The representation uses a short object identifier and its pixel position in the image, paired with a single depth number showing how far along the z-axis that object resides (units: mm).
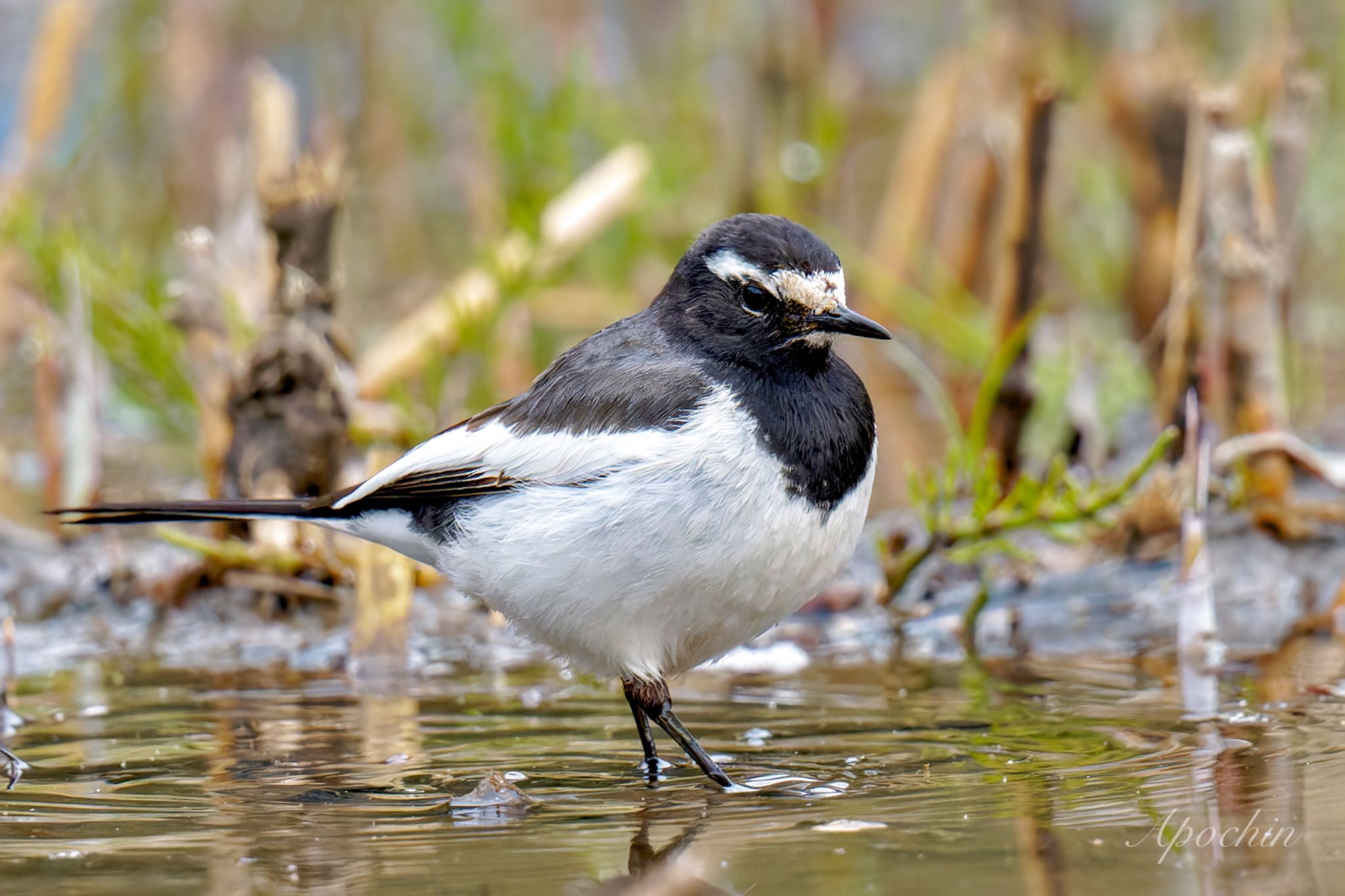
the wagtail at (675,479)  7910
